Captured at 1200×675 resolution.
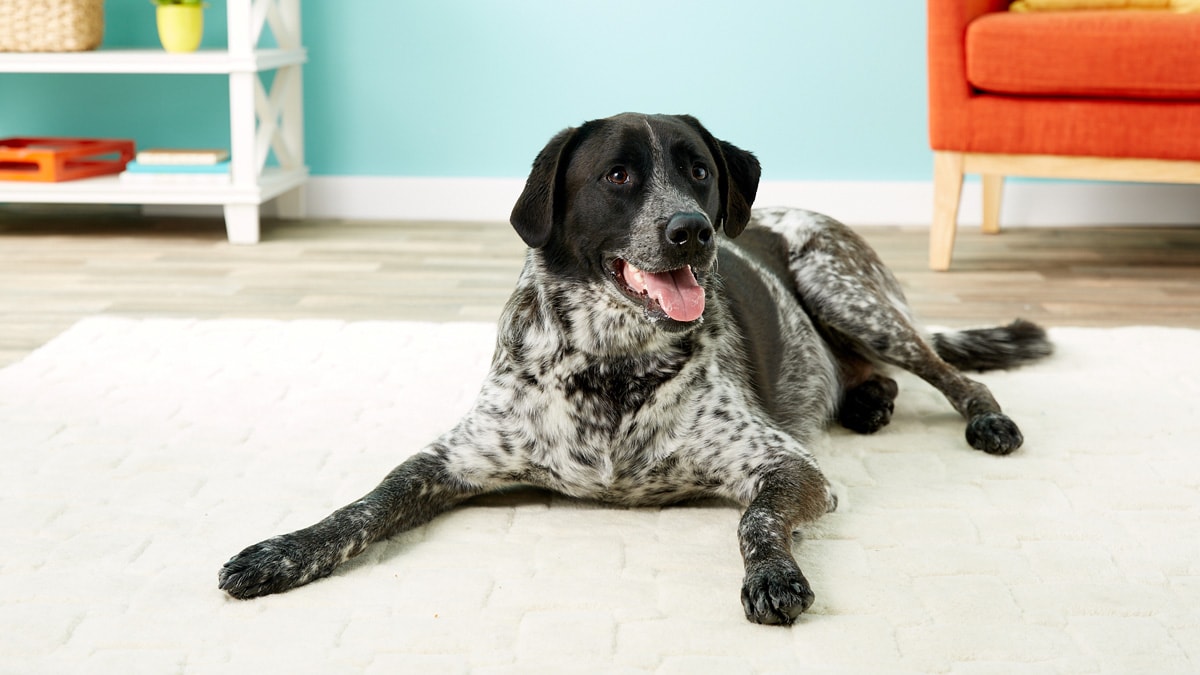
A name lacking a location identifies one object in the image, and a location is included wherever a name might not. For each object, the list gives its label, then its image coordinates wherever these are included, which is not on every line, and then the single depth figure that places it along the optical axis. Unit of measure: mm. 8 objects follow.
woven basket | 4285
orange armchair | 3729
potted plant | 4398
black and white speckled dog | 1977
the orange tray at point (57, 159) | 4414
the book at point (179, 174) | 4434
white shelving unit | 4285
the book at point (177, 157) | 4438
